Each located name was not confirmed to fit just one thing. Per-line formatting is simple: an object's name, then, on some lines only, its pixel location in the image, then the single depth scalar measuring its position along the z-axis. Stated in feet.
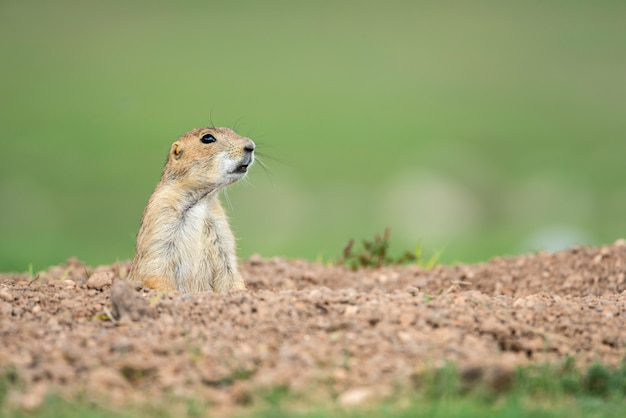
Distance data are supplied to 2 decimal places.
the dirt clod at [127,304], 36.27
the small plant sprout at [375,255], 64.90
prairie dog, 46.88
